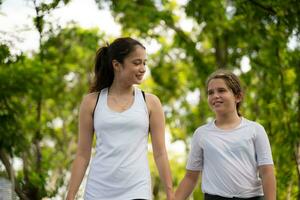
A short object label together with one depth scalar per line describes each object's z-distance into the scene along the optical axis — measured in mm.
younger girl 8474
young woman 7817
